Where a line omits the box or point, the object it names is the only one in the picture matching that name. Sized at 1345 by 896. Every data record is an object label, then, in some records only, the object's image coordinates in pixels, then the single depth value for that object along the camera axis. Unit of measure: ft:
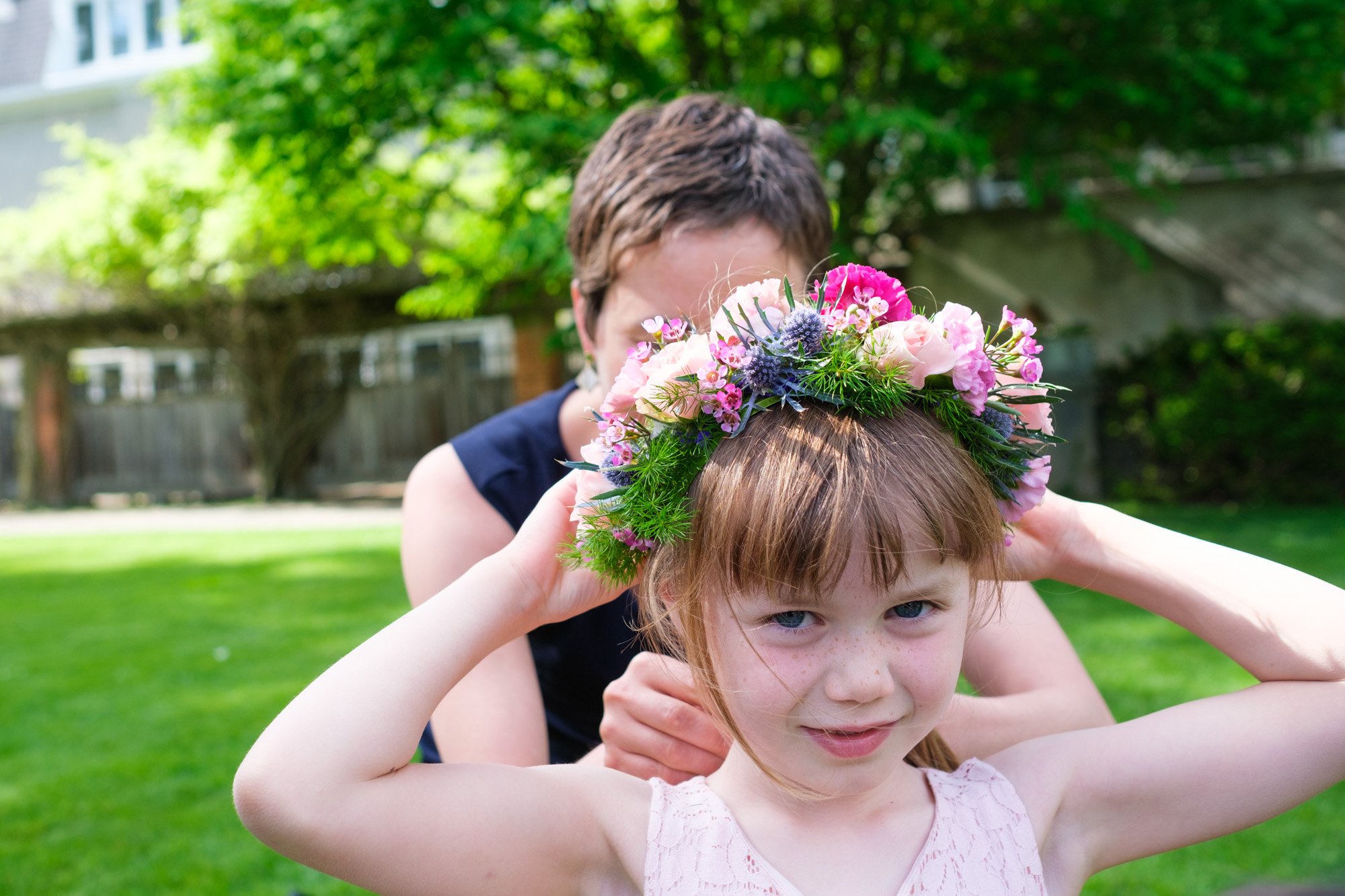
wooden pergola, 45.09
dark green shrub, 30.83
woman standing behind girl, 5.86
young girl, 4.32
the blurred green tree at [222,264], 41.75
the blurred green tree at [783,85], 26.27
